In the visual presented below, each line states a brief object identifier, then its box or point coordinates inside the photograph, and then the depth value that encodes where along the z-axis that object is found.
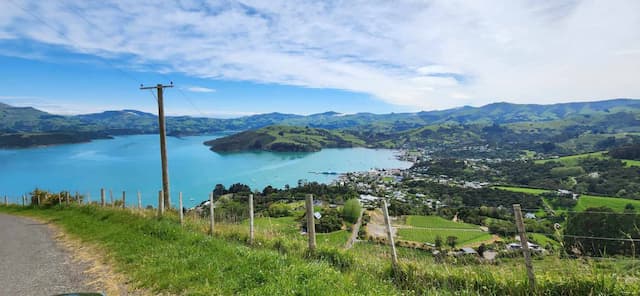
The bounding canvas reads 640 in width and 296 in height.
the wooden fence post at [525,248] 4.78
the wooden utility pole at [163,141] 15.34
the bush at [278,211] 38.44
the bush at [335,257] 6.68
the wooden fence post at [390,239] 6.09
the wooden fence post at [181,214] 11.06
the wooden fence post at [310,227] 7.36
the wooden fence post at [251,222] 8.60
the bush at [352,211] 35.98
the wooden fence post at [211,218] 9.88
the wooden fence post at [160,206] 12.20
